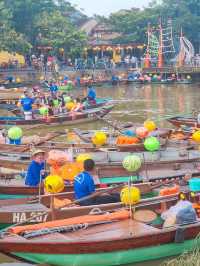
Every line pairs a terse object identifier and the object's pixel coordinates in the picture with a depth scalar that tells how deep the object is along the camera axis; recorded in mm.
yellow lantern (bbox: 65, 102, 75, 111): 24383
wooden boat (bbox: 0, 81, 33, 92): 41938
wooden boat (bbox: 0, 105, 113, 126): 22766
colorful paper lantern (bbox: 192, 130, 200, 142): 14180
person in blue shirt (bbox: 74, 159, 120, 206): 9992
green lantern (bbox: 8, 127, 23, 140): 15562
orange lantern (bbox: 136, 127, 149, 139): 14969
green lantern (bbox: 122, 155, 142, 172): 11267
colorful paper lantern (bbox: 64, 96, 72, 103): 25422
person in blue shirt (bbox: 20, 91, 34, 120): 22953
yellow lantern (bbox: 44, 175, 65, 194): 9906
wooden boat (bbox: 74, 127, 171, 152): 14469
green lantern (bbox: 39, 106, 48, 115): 23297
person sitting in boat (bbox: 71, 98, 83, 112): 24156
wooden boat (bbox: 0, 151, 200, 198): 12164
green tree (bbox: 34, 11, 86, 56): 50656
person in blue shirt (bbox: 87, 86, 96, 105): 26370
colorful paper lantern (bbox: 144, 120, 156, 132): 16300
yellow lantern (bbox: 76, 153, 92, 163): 11945
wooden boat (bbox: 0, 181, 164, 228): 9672
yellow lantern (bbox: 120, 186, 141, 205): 9500
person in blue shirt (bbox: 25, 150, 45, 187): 11275
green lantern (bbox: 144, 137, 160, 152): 13828
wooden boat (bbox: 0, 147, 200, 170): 13328
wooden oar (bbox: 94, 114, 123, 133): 17625
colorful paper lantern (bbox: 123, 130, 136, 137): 15671
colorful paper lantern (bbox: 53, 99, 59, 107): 24562
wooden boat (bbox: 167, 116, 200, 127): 20161
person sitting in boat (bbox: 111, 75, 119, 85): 48000
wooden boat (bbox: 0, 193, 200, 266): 8453
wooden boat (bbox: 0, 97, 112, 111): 26125
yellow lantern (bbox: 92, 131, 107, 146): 14719
